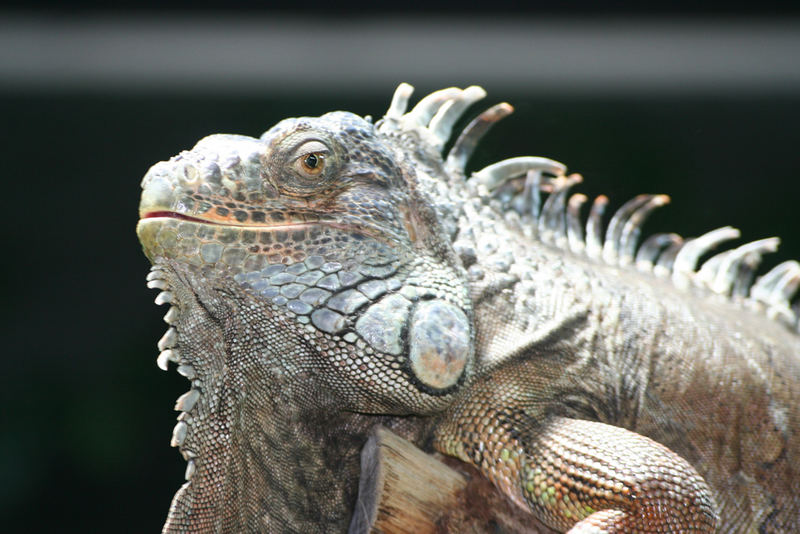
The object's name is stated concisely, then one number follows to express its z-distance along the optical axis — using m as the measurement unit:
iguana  2.39
